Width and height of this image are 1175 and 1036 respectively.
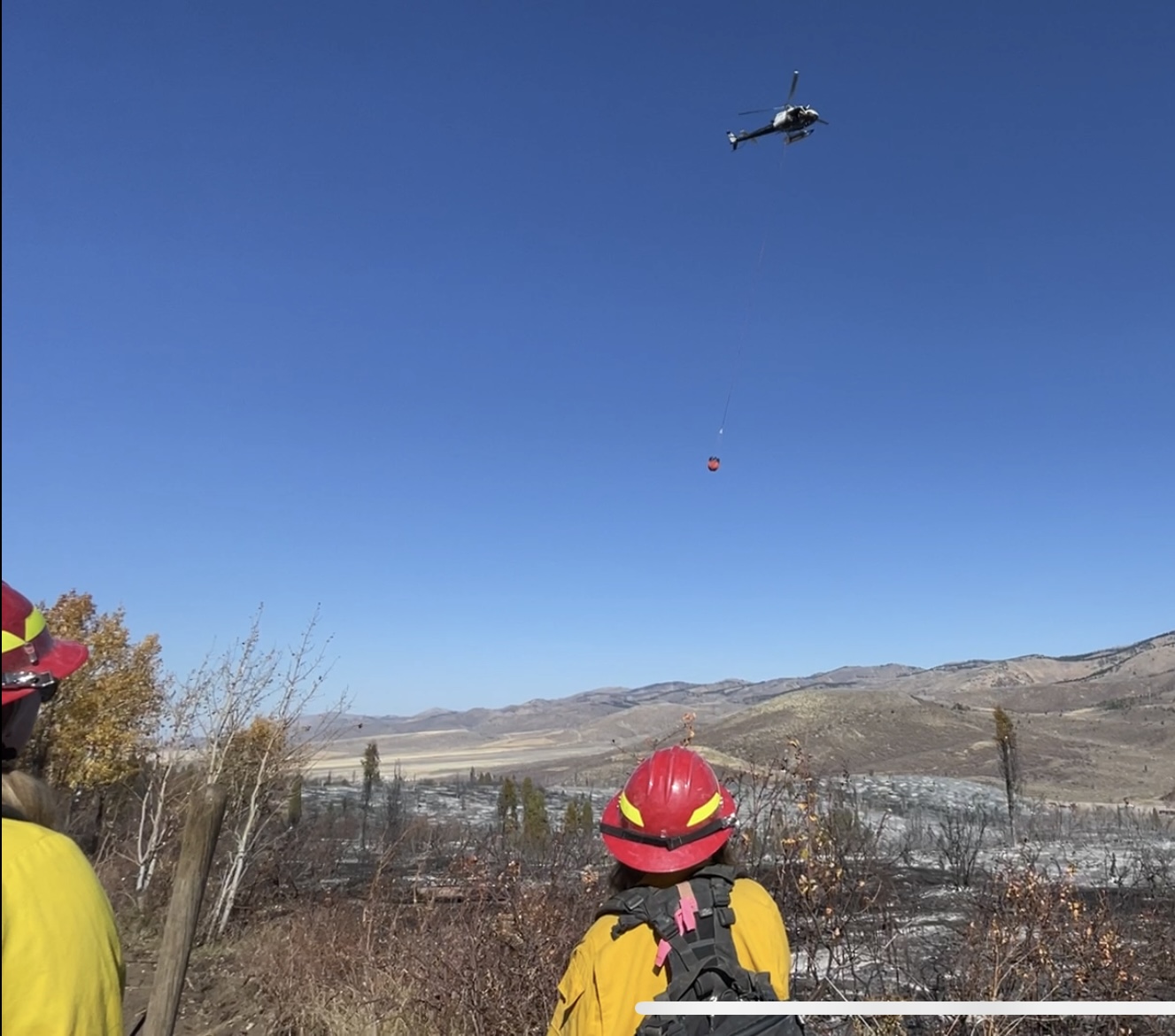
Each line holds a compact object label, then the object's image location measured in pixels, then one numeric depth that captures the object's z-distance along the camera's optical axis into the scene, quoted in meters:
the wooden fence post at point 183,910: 4.46
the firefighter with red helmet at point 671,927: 2.30
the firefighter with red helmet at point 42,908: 1.42
